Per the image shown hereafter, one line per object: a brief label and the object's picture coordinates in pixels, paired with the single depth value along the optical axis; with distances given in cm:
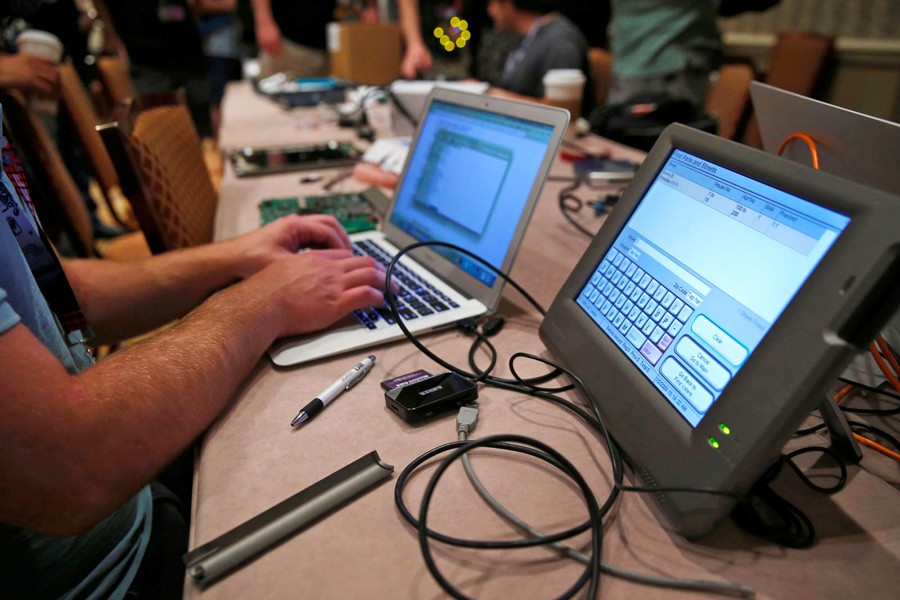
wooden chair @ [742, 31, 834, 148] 316
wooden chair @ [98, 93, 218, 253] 107
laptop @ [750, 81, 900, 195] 60
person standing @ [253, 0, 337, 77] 316
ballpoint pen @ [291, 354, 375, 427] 61
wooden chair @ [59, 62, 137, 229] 175
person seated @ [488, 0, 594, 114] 254
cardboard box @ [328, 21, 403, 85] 310
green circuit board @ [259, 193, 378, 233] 116
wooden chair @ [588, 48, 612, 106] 309
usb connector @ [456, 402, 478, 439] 59
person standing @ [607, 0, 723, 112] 223
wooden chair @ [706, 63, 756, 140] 194
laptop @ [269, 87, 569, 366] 76
